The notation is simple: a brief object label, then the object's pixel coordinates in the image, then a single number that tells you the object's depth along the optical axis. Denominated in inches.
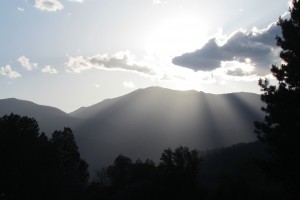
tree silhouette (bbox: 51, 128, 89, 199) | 2982.3
